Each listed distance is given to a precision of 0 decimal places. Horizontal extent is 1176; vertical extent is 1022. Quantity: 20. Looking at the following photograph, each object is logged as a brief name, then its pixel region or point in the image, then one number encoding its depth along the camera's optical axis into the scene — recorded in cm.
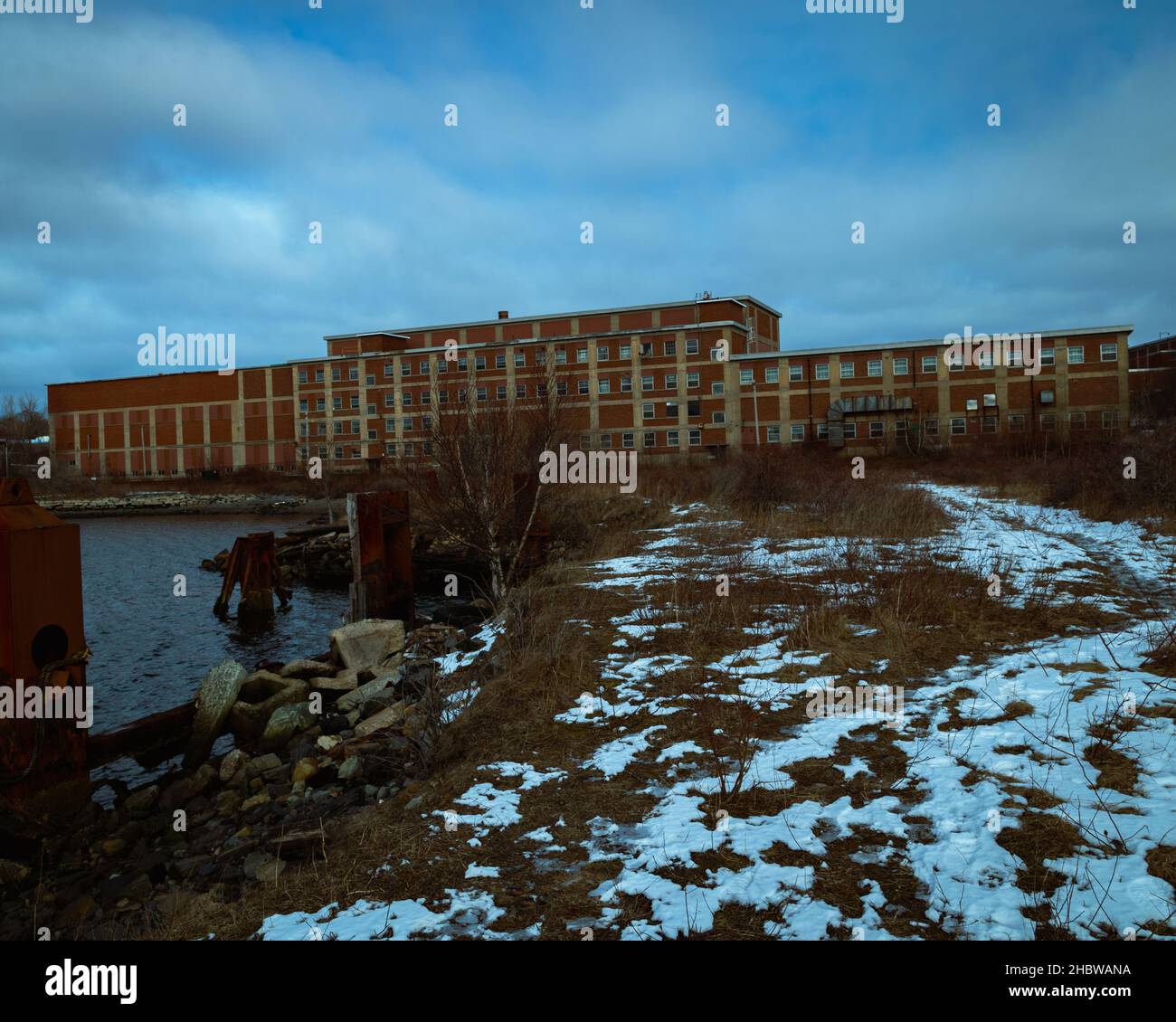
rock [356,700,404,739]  746
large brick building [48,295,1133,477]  5653
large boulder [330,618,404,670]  1115
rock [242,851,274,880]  480
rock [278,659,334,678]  1074
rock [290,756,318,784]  688
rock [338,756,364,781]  652
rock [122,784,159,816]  746
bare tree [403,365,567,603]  1244
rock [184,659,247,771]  914
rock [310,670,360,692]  999
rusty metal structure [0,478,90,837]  664
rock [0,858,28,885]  626
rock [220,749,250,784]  779
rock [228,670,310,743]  935
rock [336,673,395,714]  898
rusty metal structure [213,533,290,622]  1869
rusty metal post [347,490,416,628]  1407
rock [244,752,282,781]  756
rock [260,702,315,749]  844
